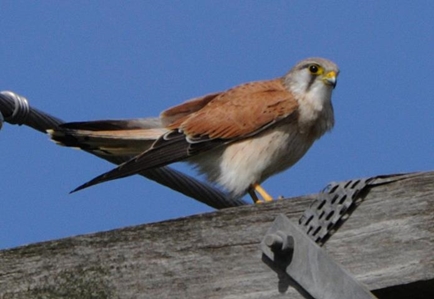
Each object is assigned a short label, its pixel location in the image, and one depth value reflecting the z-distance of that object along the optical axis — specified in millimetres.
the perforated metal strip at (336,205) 4773
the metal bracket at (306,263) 4555
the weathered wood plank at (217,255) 4621
